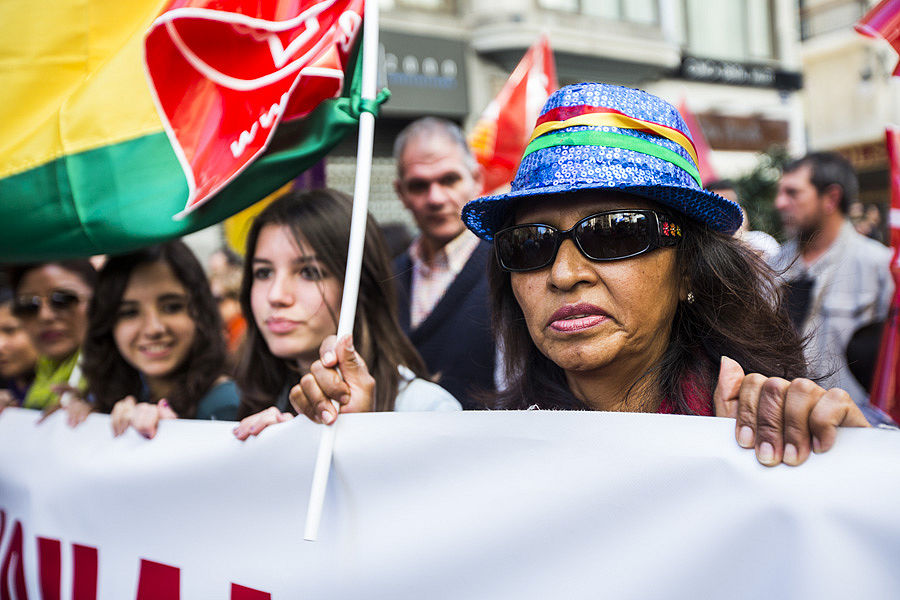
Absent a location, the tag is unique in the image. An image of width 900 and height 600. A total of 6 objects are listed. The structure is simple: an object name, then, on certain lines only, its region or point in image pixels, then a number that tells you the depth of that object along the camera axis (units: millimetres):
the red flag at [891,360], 2730
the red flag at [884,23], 1958
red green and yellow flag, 1877
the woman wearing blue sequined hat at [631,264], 1490
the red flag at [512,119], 4883
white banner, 1102
